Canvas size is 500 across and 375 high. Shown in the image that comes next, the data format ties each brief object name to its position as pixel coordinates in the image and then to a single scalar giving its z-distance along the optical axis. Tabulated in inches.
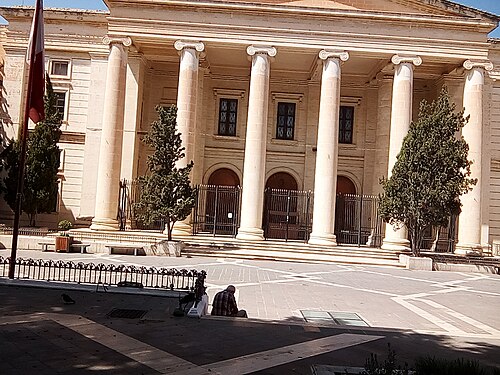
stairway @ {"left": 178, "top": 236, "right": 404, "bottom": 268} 781.9
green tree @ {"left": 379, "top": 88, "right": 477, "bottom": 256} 745.0
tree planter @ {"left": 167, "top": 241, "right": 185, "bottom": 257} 748.0
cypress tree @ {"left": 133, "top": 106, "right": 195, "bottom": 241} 759.7
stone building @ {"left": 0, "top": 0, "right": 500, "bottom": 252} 858.1
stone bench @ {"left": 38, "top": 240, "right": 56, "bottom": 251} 739.4
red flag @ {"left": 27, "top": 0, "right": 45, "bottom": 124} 422.9
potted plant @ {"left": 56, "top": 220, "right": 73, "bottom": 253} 732.7
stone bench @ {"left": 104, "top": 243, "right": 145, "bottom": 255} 754.8
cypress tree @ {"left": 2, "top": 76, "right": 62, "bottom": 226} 874.8
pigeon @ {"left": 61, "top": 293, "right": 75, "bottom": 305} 317.4
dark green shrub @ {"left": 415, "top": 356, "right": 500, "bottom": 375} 192.2
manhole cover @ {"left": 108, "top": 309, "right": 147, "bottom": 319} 296.8
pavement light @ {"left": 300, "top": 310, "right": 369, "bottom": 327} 354.6
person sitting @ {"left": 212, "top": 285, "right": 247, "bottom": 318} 322.7
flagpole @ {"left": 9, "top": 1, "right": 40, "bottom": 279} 389.1
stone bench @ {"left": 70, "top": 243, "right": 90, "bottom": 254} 745.6
